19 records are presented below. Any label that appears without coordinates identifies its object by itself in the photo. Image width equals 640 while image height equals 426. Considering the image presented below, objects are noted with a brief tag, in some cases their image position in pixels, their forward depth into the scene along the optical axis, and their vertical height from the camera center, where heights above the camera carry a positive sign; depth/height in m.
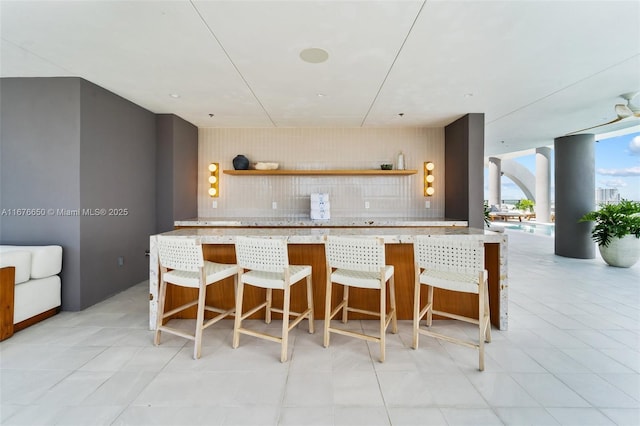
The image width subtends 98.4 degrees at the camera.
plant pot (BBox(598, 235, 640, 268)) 4.66 -0.64
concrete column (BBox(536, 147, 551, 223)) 10.92 +1.17
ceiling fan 3.33 +1.29
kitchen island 2.47 -0.58
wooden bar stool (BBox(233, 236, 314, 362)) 2.05 -0.45
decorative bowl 4.58 +0.80
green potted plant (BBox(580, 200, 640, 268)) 4.67 -0.34
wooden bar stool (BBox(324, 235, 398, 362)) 2.04 -0.40
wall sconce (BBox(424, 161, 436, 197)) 4.66 +0.59
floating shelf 4.49 +0.68
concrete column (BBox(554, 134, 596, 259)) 5.39 +0.46
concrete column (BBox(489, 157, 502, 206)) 14.43 +1.71
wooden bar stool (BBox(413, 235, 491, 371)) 1.94 -0.41
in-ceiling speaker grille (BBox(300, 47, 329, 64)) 2.34 +1.39
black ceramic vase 4.55 +0.85
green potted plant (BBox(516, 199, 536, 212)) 14.62 +0.44
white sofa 2.42 -0.63
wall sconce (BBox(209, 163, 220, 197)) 4.69 +0.60
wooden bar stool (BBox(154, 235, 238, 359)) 2.08 -0.47
